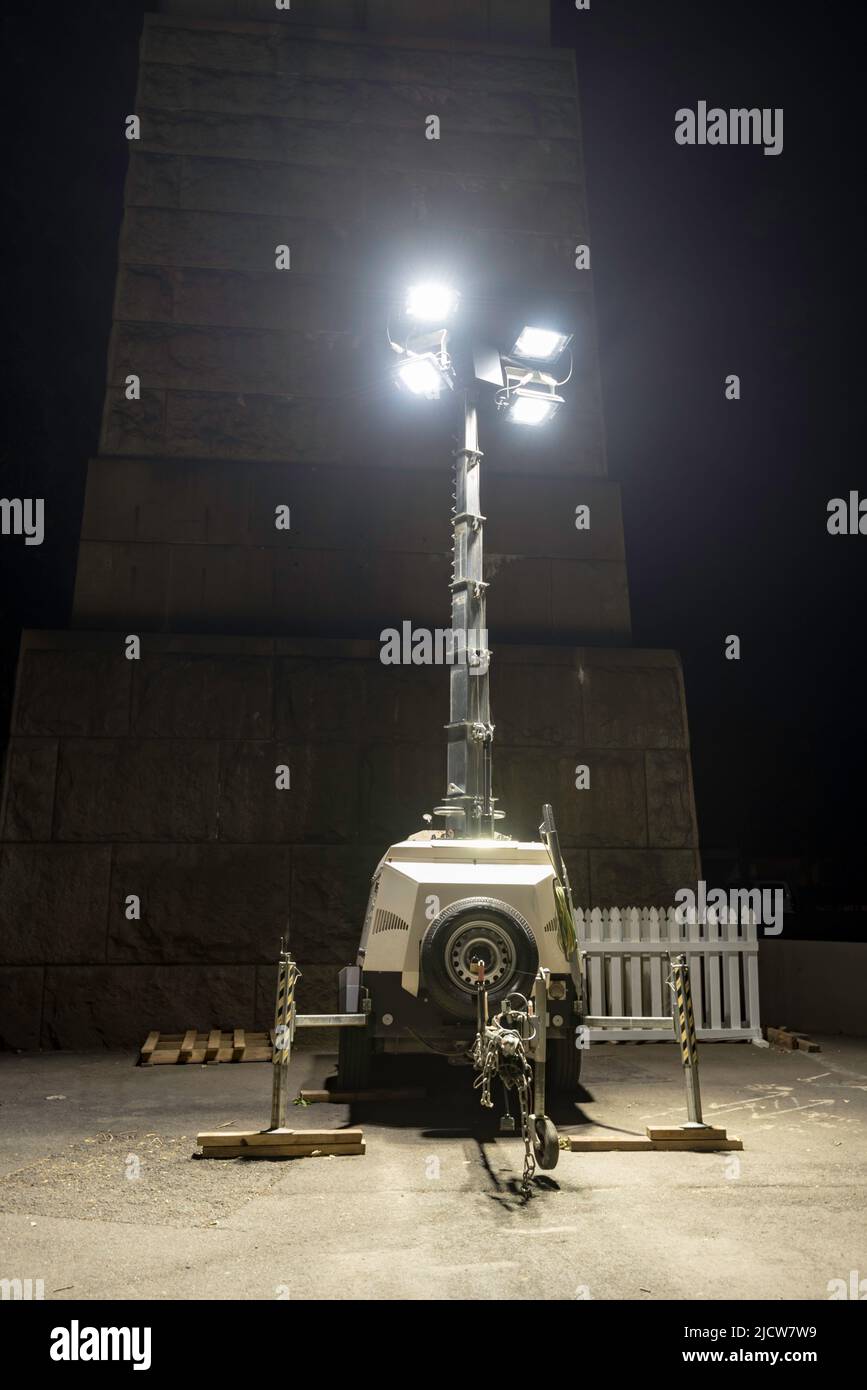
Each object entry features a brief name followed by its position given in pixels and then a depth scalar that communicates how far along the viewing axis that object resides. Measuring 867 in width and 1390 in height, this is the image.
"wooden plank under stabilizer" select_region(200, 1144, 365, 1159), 6.80
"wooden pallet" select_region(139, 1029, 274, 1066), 10.60
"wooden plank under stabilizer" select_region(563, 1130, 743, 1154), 6.95
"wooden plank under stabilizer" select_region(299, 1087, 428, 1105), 8.70
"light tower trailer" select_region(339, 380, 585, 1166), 7.76
